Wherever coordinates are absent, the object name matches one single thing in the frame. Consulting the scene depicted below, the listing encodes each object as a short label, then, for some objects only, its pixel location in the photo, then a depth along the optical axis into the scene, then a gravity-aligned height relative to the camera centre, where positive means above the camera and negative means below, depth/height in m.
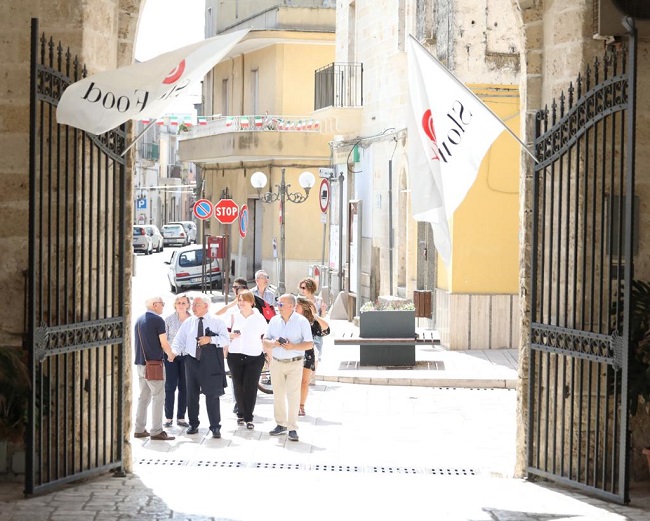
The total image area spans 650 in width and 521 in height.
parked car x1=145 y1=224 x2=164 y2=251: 61.03 -0.14
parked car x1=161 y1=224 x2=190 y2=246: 69.06 -0.09
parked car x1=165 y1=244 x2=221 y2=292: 36.34 -0.94
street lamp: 30.00 +1.15
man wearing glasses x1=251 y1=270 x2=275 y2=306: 17.23 -0.72
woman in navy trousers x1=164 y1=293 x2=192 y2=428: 13.91 -1.47
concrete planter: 18.86 -1.25
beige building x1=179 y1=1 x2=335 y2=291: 35.44 +2.77
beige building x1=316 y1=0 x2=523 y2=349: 20.69 +0.94
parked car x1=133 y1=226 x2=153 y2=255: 59.34 -0.27
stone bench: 18.81 -1.63
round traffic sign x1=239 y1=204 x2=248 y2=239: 29.77 +0.37
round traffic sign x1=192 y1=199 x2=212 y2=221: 32.44 +0.66
